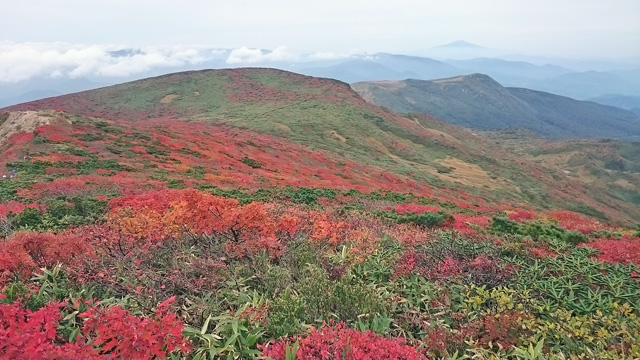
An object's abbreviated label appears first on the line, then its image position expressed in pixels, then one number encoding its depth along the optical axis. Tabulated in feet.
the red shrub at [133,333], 14.26
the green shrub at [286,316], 17.62
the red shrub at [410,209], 51.51
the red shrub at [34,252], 21.53
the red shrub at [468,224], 39.64
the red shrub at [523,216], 61.27
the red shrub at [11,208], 39.47
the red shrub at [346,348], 14.46
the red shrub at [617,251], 28.35
